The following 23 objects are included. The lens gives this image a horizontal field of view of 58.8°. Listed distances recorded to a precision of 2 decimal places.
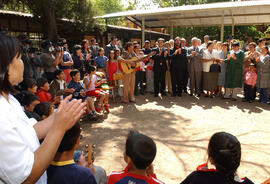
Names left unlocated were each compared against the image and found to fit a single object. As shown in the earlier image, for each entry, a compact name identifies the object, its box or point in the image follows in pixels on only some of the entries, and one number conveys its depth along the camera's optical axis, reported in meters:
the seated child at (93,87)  5.79
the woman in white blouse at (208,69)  7.77
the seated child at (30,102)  3.56
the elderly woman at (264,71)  7.17
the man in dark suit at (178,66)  7.92
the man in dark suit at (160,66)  8.02
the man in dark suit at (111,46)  8.75
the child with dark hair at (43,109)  3.38
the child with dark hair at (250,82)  7.25
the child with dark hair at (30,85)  4.07
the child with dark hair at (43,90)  4.44
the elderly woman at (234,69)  7.43
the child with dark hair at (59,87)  4.98
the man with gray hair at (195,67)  7.91
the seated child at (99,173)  2.19
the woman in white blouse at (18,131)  1.00
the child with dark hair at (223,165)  1.60
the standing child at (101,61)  7.64
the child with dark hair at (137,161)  1.60
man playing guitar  7.42
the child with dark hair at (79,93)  5.29
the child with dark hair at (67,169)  1.47
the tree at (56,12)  9.25
